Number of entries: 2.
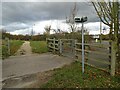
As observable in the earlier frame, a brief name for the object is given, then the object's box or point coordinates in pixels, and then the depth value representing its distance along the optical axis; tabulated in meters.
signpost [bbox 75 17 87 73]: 3.48
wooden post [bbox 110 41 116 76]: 3.44
